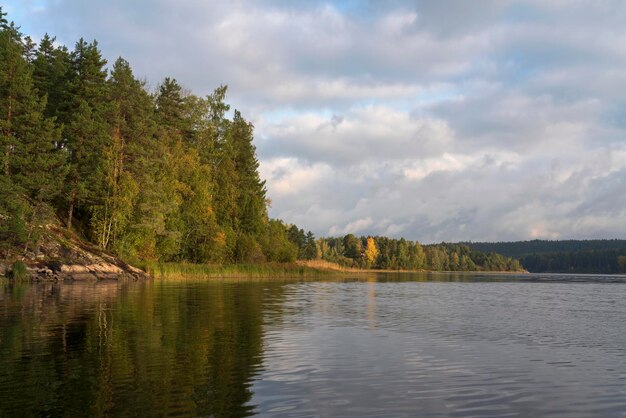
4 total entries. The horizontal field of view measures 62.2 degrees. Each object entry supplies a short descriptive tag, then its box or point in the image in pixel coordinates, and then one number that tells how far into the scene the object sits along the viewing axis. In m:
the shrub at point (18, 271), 49.56
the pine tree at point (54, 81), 71.62
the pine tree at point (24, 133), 56.69
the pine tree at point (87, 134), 65.12
